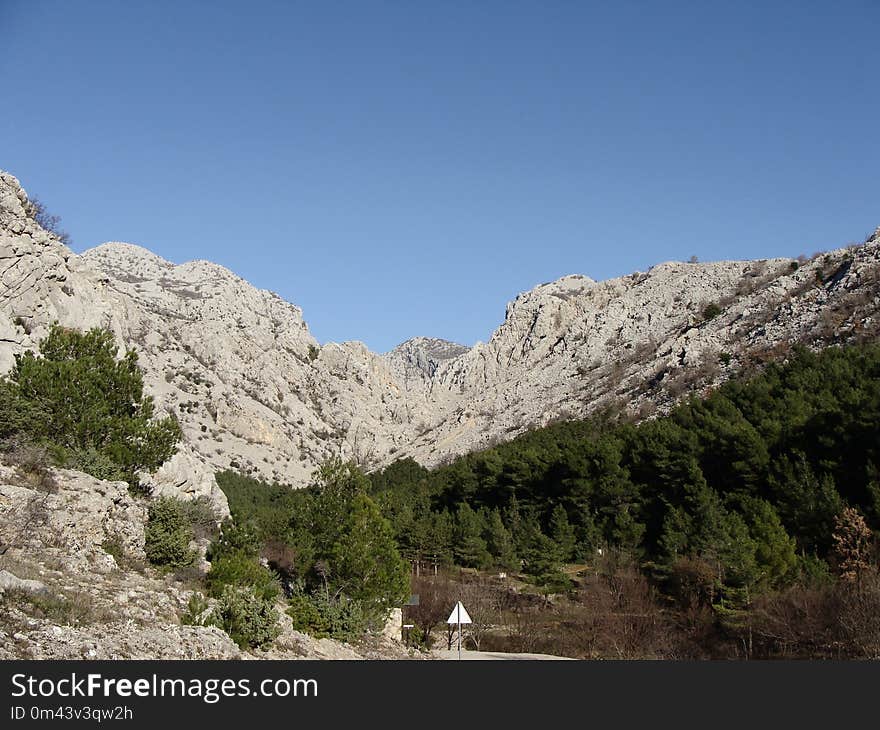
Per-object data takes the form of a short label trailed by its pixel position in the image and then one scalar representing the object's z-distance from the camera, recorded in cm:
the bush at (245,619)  1384
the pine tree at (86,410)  2412
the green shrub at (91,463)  2251
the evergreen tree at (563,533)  4828
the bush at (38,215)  5131
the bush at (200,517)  2615
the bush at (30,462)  1839
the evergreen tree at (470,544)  5031
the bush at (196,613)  1366
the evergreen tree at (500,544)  4909
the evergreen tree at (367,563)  2128
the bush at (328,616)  1894
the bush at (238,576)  1725
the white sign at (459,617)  1831
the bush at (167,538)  1884
